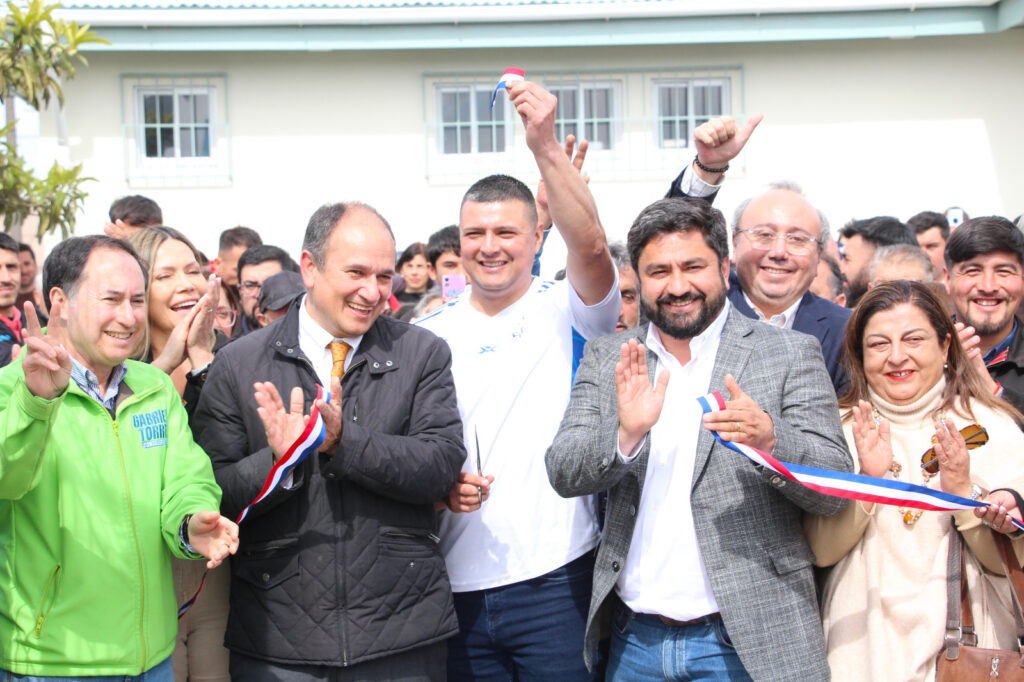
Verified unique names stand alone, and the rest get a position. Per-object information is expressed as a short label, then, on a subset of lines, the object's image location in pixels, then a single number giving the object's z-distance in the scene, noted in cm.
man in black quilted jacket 293
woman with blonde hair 361
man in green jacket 275
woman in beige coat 294
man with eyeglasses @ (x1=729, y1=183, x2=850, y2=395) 398
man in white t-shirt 344
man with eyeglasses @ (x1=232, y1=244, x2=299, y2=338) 624
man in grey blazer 287
